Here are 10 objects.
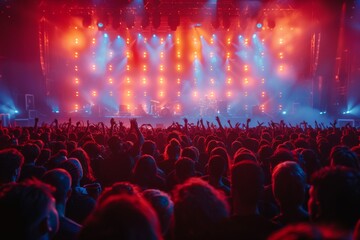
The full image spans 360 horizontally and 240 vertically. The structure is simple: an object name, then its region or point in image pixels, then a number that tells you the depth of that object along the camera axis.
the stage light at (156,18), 15.97
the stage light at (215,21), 17.22
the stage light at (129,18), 17.39
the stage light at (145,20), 16.39
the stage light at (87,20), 17.23
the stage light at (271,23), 17.59
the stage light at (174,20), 16.47
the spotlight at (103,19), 16.99
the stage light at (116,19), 16.86
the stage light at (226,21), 16.86
